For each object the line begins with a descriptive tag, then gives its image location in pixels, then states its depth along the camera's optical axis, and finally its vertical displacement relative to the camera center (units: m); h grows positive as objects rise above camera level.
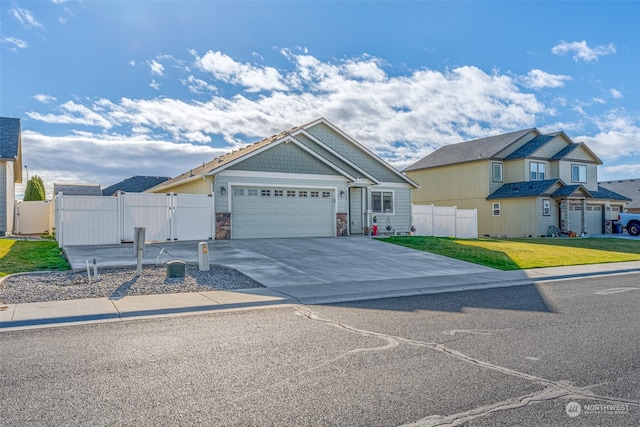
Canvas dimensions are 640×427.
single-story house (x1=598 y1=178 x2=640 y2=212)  51.56 +2.77
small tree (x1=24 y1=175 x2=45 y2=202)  36.72 +2.07
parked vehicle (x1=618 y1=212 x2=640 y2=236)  36.66 -0.68
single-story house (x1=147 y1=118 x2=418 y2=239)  22.33 +1.33
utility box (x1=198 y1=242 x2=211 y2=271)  13.47 -1.10
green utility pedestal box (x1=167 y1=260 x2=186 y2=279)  12.33 -1.31
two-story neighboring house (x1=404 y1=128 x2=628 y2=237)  35.56 +2.22
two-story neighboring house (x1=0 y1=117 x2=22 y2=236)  23.66 +2.55
